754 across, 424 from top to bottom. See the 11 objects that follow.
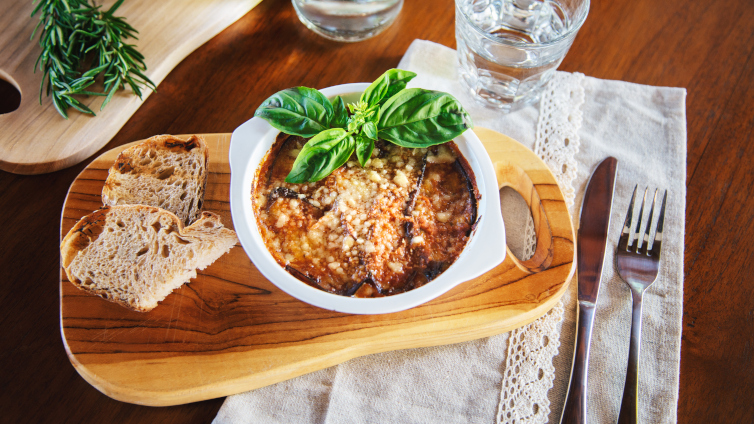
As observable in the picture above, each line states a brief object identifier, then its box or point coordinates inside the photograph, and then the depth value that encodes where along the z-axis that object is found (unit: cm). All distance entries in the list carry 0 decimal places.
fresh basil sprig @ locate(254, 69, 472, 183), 40
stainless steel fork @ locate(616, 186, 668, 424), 43
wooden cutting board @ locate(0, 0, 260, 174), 47
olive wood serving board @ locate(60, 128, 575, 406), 41
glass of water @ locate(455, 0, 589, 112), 47
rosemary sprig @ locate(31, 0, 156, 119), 48
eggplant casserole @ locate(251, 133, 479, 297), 40
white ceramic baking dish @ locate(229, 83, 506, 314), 38
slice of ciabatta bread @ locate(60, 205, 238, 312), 41
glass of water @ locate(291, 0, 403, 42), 52
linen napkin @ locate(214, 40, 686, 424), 42
